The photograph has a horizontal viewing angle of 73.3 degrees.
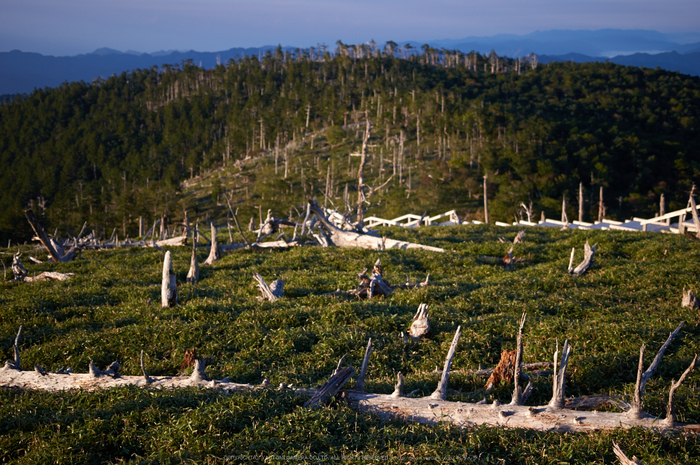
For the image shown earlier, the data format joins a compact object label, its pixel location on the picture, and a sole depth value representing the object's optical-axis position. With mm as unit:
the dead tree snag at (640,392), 5973
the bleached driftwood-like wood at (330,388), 7115
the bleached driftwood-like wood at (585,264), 16562
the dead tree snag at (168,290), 13500
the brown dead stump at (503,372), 8445
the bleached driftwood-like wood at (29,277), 17594
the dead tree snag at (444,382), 6953
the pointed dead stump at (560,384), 6273
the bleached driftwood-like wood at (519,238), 22372
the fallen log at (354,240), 21703
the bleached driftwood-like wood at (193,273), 17102
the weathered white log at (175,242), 24814
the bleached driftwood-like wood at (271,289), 14141
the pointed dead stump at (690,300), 12453
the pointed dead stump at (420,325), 10969
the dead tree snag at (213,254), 20130
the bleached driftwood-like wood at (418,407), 6496
